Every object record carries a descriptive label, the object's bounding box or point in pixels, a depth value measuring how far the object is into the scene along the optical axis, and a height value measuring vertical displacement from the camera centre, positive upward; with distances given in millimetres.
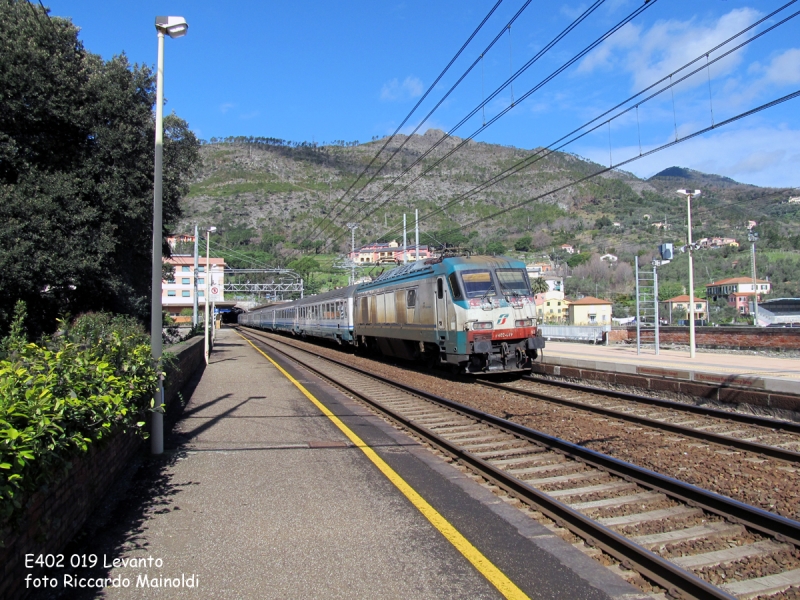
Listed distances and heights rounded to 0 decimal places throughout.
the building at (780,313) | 39812 -14
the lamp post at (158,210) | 7629 +1512
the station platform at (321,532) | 3967 -1748
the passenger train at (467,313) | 14367 +84
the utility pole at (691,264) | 20469 +1757
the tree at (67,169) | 18078 +5139
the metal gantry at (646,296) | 23466 +774
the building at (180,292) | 74550 +3982
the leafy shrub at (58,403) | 3146 -562
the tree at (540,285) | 66831 +3608
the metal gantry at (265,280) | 70050 +5773
